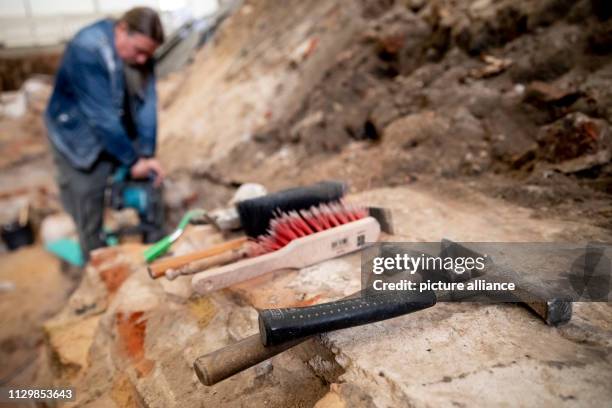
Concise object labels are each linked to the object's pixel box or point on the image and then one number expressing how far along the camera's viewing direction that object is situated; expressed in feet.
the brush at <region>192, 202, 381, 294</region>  3.87
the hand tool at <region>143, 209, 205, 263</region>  5.20
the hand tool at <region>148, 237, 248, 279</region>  4.08
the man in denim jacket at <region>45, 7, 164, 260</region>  8.61
